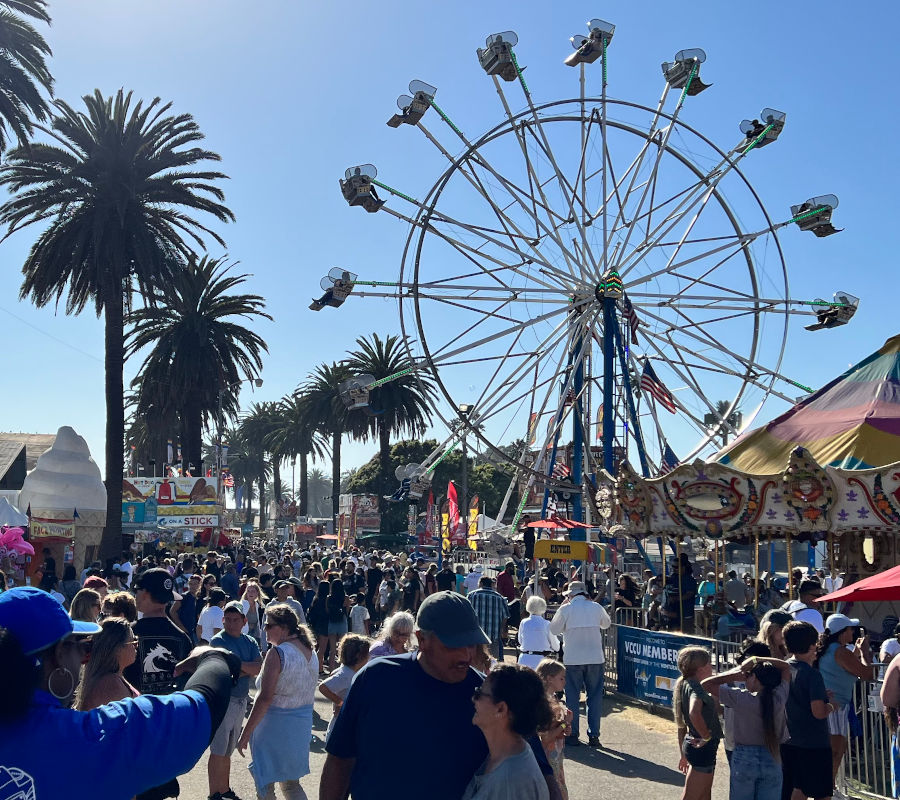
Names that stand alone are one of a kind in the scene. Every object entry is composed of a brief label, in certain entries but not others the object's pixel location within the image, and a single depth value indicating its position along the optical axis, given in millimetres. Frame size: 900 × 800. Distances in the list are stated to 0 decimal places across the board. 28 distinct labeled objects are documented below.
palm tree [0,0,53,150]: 21625
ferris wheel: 22125
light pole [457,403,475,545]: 21953
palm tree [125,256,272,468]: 34469
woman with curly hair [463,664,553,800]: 3078
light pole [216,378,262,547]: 35688
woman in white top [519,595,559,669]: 9781
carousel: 13383
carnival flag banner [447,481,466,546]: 31203
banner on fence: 11570
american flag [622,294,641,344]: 22562
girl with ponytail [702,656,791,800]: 5688
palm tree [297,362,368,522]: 48625
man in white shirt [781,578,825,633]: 8797
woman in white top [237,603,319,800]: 6254
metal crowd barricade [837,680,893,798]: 8008
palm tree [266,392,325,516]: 52281
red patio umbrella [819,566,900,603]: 7207
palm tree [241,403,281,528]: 69188
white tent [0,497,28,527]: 24453
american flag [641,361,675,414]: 23188
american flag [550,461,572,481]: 24469
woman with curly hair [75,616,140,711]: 3750
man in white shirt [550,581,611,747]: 10227
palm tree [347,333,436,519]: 46906
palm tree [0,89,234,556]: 27422
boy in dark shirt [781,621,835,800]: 5891
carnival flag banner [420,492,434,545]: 40031
